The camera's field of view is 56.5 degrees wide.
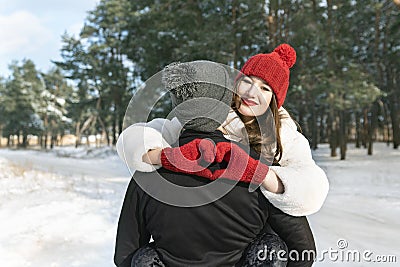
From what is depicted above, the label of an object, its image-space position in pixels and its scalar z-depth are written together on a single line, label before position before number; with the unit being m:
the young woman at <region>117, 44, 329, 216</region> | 1.30
